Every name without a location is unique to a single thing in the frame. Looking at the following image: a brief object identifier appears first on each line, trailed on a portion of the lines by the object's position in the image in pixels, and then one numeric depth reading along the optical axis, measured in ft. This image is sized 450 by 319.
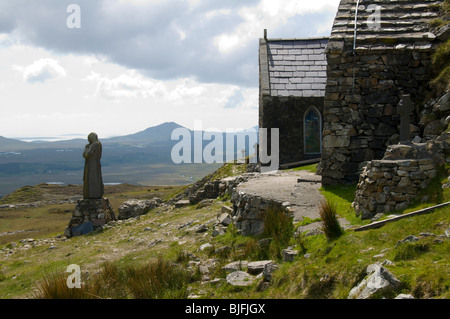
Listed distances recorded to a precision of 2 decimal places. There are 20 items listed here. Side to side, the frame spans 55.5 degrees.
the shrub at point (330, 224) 24.35
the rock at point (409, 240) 20.11
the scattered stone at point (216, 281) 25.90
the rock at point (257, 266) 25.82
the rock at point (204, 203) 58.95
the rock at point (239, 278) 24.44
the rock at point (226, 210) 41.70
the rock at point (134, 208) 73.87
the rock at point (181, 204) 67.37
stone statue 71.36
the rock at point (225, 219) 40.70
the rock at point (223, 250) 31.80
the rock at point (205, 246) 34.47
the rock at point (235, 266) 27.14
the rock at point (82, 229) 66.85
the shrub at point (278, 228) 28.91
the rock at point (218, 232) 38.42
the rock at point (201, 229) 42.04
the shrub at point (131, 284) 22.86
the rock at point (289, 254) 25.31
